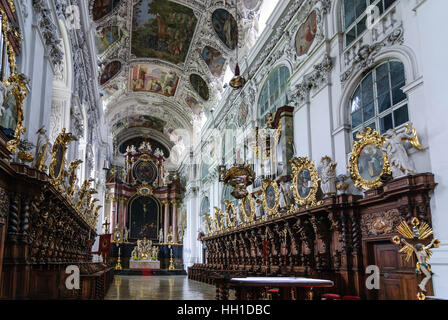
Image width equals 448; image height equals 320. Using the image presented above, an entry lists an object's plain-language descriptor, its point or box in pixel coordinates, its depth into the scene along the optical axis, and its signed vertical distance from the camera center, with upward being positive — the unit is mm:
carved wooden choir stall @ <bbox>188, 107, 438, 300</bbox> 7148 +502
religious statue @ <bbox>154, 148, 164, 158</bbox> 31219 +6702
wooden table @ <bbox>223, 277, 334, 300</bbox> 5957 -730
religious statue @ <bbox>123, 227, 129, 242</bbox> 27888 +678
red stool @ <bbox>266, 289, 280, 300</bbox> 7997 -952
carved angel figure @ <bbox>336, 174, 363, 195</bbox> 8938 +1193
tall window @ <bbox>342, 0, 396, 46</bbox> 9378 +5134
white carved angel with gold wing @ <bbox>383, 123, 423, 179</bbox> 7156 +1553
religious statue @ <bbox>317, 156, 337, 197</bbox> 9273 +1428
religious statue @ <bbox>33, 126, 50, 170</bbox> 7480 +1691
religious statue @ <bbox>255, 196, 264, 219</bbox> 13695 +1128
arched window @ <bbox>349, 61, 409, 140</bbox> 8180 +2939
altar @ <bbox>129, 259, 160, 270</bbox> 25673 -1160
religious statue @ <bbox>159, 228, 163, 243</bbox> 28723 +620
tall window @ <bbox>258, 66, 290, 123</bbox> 13505 +5098
